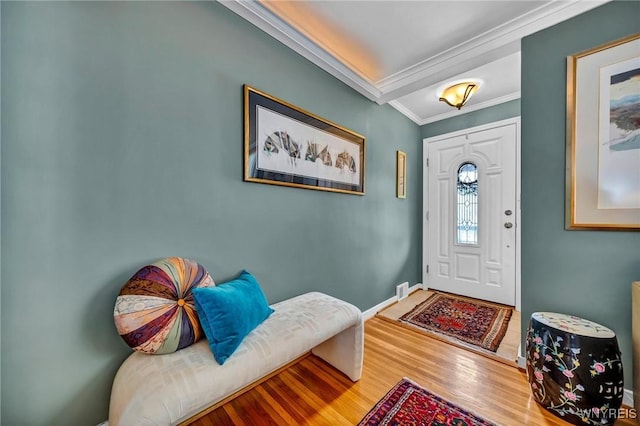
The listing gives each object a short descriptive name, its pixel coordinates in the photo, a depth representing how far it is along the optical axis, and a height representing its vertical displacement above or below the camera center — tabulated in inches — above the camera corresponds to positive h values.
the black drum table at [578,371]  47.1 -34.6
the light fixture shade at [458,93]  96.0 +51.6
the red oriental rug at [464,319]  84.4 -46.7
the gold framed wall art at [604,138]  53.1 +18.3
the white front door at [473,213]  112.0 -0.9
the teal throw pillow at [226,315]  42.5 -21.3
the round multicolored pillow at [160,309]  39.8 -18.2
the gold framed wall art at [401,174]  121.7 +20.2
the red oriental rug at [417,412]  49.6 -46.1
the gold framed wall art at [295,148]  62.9 +20.7
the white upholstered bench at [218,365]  33.3 -27.7
